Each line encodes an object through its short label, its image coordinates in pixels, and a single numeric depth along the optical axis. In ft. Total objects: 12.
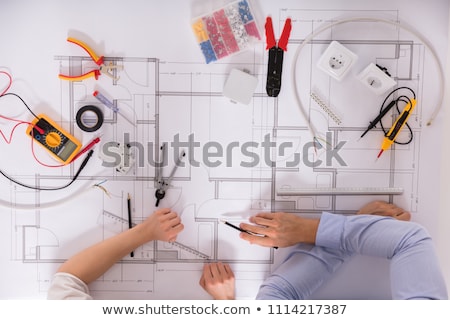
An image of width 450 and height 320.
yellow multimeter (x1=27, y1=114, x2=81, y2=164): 4.96
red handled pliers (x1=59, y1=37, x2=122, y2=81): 4.88
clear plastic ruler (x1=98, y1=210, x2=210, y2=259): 5.13
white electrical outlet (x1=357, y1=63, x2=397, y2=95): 4.91
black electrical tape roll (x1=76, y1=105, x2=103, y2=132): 4.97
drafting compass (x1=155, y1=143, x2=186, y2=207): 5.07
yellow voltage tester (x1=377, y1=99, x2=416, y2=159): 4.91
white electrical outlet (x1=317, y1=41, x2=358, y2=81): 4.89
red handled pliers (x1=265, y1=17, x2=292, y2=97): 4.90
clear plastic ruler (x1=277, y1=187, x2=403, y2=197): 5.11
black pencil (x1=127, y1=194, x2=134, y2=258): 5.09
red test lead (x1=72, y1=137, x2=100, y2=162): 5.02
